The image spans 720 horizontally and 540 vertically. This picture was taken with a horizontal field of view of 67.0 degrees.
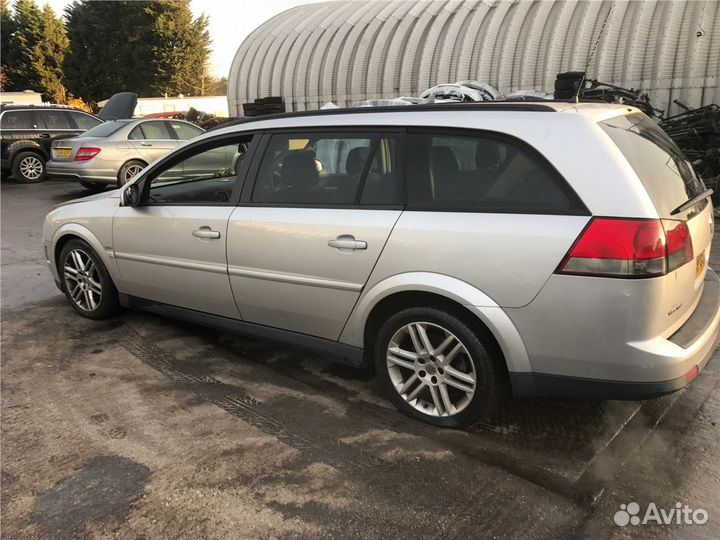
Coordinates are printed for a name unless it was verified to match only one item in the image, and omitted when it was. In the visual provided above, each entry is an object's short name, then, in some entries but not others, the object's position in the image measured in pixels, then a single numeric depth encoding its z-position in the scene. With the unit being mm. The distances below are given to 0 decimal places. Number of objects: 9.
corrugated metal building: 13070
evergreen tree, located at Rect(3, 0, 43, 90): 42500
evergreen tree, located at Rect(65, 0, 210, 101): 44094
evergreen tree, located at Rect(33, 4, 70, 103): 42875
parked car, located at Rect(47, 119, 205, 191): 10359
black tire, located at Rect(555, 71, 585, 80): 11406
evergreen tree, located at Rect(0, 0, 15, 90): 43000
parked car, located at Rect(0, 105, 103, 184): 12873
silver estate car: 2332
